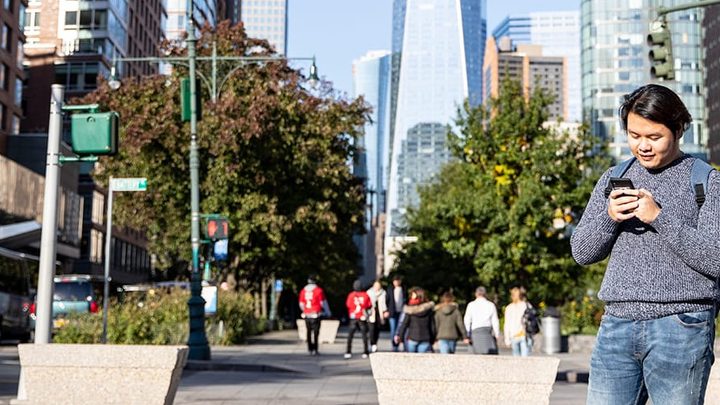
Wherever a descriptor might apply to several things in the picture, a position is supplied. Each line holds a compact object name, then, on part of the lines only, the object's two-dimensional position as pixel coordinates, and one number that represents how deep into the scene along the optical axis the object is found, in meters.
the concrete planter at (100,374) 8.16
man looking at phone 3.44
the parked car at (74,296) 27.14
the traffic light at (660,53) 18.53
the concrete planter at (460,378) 7.46
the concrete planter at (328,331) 31.77
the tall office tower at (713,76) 120.25
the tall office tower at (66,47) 75.44
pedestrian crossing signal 20.42
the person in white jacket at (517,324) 19.06
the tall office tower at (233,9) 127.81
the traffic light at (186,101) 20.22
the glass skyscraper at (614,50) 132.00
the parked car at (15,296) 27.47
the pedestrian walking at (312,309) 23.00
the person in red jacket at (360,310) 22.91
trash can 27.02
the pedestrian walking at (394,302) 23.41
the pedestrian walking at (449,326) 17.12
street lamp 18.95
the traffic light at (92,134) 9.62
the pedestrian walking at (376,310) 23.31
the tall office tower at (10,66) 59.44
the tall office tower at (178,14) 113.00
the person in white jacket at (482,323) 17.38
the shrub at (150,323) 21.11
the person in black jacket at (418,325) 17.34
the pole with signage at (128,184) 16.03
